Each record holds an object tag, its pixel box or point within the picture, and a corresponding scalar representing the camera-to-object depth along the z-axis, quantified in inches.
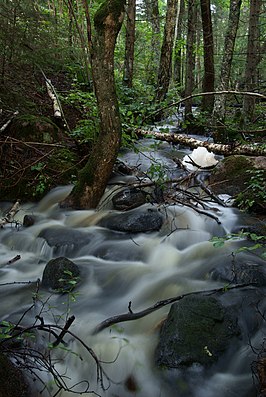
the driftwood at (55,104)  298.4
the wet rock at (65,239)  186.1
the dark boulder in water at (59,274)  150.3
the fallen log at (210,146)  264.5
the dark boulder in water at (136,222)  193.2
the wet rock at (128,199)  215.8
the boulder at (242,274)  138.0
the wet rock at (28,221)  215.3
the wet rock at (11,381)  88.2
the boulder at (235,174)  234.1
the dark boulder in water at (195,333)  106.5
